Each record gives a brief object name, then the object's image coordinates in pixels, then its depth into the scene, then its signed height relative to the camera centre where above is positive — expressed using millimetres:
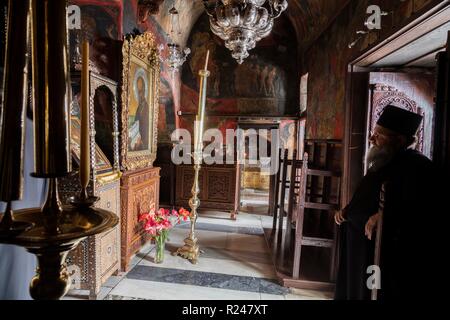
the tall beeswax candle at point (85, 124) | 467 +37
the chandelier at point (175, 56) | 5289 +1897
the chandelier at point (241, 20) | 2410 +1266
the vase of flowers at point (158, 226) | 3619 -1133
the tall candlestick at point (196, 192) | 3324 -658
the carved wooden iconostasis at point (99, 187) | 2518 -444
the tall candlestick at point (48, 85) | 358 +82
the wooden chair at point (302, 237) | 3152 -1054
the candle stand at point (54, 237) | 383 -150
